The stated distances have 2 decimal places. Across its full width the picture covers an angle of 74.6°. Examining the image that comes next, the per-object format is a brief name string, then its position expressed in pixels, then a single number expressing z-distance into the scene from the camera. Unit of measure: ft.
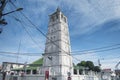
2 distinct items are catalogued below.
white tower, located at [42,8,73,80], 91.98
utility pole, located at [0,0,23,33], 19.82
